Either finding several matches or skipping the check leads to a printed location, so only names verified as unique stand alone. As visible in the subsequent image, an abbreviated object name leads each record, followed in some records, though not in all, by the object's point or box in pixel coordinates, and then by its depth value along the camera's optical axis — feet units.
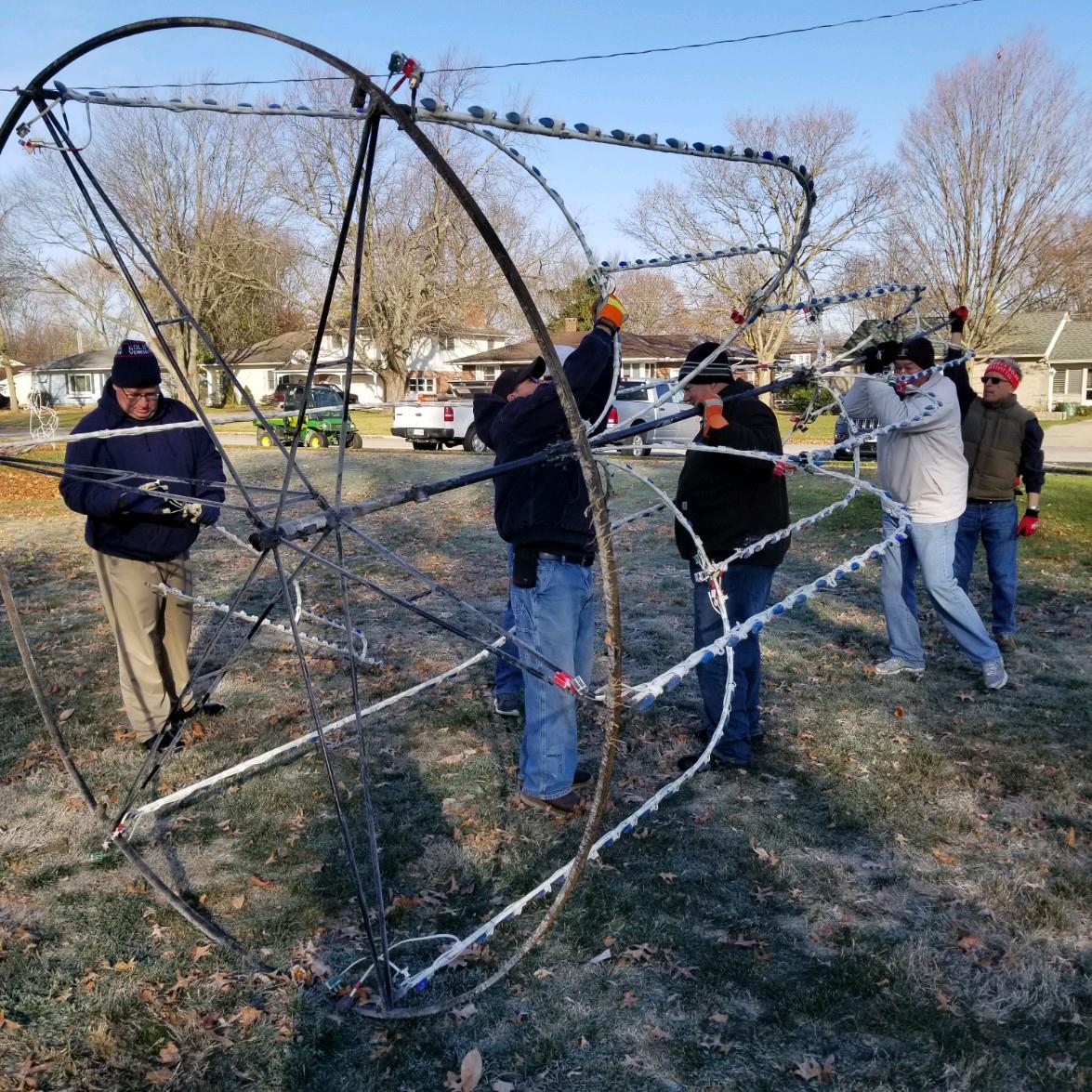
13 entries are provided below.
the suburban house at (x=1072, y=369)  145.07
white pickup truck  72.08
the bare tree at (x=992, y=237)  98.22
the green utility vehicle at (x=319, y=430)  62.88
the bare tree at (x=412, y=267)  94.12
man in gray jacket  17.83
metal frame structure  7.77
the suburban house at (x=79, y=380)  217.15
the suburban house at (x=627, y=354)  124.36
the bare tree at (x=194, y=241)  88.99
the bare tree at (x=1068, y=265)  101.04
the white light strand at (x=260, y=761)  13.55
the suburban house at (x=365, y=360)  133.49
